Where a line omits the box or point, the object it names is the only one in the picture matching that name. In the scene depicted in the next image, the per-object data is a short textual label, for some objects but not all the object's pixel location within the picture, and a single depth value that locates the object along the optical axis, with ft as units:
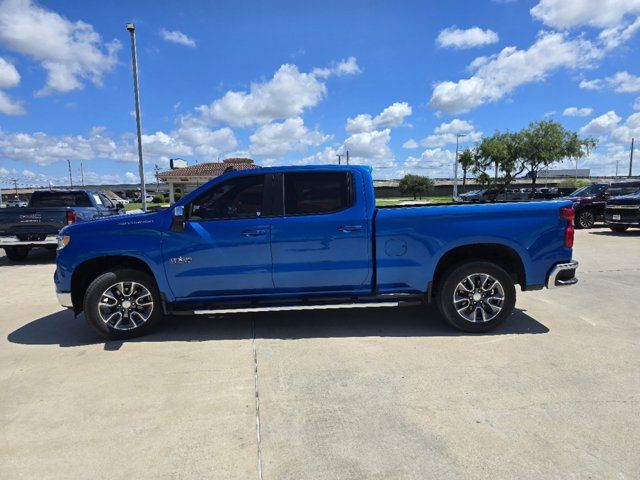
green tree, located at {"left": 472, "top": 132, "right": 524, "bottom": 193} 138.10
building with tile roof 102.89
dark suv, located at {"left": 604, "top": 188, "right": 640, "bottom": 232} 44.76
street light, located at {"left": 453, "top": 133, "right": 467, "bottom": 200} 150.90
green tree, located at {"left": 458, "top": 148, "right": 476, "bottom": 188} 160.08
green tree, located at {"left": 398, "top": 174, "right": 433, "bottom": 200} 226.38
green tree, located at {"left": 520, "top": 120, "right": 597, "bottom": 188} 132.05
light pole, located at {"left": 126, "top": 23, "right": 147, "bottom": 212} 50.17
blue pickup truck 15.42
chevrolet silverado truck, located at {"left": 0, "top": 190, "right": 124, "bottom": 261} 32.91
